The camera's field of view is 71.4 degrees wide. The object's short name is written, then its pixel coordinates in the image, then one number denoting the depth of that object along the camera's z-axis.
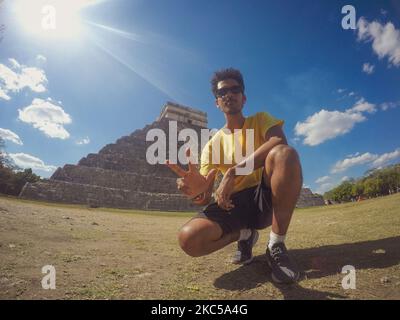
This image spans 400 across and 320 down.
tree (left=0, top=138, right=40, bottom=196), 27.62
